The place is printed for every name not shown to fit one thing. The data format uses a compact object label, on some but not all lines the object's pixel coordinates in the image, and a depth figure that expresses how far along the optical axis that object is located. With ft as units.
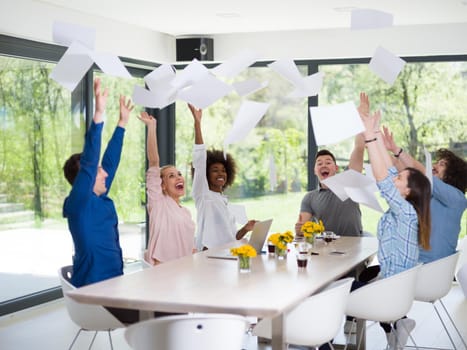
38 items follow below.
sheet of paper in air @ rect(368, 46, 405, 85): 15.76
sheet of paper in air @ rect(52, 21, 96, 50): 14.92
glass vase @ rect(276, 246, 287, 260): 16.79
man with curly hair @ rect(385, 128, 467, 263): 18.37
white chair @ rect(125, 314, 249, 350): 11.71
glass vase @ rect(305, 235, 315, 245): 18.63
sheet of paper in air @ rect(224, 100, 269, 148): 15.42
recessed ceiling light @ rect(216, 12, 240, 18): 25.50
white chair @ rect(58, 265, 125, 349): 14.76
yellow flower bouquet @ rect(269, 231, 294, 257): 16.34
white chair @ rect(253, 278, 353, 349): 13.71
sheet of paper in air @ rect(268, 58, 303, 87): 16.20
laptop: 17.74
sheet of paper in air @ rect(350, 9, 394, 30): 15.24
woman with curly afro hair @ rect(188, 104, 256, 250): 19.71
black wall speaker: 30.19
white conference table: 12.09
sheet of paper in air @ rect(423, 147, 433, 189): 16.56
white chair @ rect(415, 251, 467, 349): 16.80
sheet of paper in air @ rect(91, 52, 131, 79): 14.64
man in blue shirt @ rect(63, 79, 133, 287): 14.26
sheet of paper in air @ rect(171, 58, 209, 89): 15.98
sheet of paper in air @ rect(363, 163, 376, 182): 18.94
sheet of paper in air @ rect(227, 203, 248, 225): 19.72
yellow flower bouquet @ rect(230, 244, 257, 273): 14.62
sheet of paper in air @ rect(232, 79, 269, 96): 16.94
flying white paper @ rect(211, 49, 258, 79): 16.12
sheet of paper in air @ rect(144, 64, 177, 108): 16.37
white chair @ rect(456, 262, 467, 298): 16.42
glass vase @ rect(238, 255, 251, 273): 14.88
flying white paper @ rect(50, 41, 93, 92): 14.53
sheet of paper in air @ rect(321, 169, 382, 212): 15.12
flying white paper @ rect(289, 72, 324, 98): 16.66
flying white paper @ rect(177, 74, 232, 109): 15.28
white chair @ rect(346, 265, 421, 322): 15.21
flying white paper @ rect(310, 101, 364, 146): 13.91
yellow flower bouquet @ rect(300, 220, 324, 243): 18.19
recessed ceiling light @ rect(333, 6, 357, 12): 24.18
